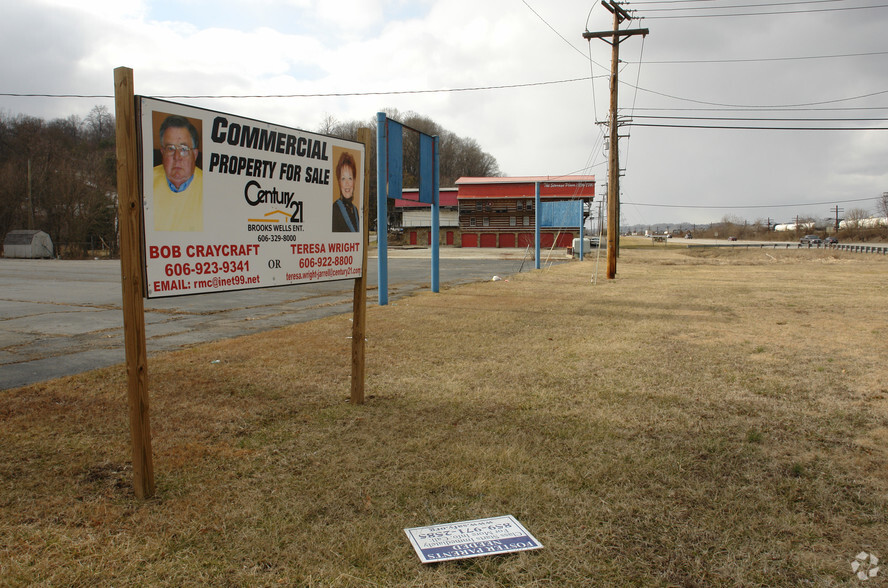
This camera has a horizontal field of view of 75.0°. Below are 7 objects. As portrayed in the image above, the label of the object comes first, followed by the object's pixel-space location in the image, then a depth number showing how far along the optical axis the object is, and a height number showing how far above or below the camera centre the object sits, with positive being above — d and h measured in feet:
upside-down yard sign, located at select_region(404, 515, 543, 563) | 9.27 -4.91
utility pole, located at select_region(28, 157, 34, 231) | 181.57 +11.22
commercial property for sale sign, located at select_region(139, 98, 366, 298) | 11.41 +1.01
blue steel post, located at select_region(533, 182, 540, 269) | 98.04 +2.29
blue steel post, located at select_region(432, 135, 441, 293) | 51.13 +0.94
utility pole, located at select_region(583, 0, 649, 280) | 71.10 +14.73
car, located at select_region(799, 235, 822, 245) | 271.10 +0.53
